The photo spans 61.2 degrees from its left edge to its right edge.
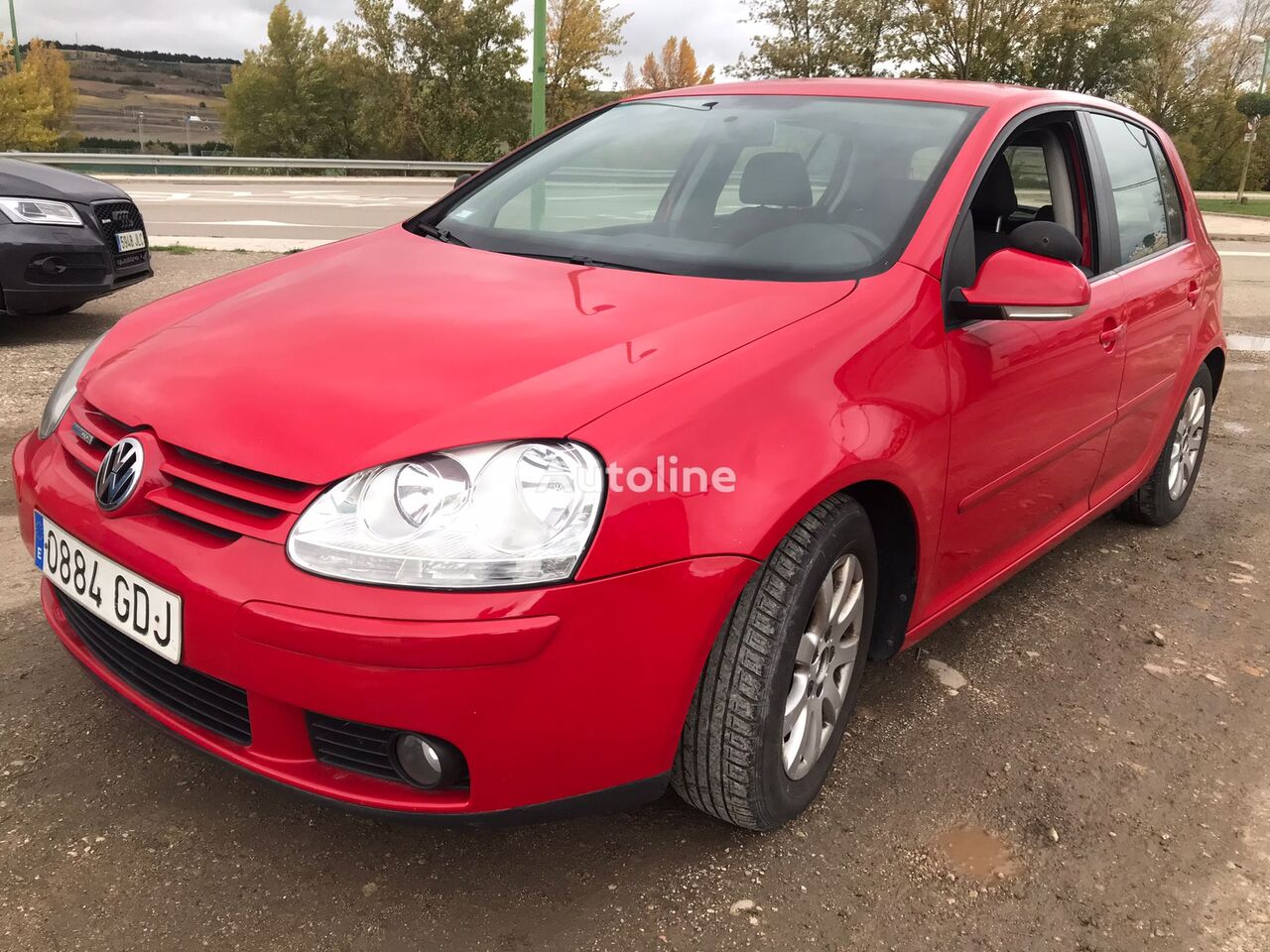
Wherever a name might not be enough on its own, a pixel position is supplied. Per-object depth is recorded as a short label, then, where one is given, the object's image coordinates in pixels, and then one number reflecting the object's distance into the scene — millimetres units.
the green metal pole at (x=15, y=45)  33244
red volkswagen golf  1605
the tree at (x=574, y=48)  39781
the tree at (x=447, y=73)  40531
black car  5637
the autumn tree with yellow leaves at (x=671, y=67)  74250
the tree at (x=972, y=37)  36031
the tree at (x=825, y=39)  38688
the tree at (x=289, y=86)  45031
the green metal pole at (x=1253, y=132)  25477
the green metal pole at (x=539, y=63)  9328
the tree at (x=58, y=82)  54062
